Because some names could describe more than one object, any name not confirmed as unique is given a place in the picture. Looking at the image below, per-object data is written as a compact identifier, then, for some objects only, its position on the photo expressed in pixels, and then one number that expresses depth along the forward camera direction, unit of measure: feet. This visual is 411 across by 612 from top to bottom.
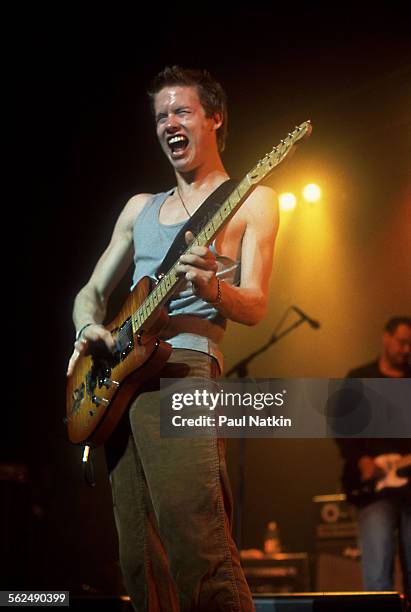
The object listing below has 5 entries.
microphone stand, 10.57
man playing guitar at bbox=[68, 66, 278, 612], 4.77
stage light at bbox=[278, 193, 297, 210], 12.05
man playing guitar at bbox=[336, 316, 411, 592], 9.31
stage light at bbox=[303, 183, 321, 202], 11.86
